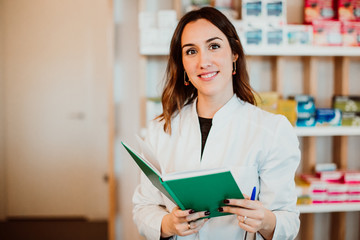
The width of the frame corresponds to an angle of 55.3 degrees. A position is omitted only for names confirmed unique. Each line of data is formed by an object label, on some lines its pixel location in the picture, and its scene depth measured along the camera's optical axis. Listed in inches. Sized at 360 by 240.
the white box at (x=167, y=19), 86.9
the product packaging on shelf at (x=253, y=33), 88.1
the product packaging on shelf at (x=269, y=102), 89.7
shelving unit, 89.9
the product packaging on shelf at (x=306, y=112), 91.2
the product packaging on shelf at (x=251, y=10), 89.0
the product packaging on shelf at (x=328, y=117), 92.0
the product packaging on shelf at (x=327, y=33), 91.3
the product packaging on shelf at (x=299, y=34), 90.1
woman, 50.7
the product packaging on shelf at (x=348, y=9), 94.0
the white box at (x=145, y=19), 87.7
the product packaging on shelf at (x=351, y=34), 92.0
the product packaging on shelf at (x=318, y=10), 95.0
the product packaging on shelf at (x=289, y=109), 90.6
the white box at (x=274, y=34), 89.0
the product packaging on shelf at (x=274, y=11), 88.7
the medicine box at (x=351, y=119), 94.0
